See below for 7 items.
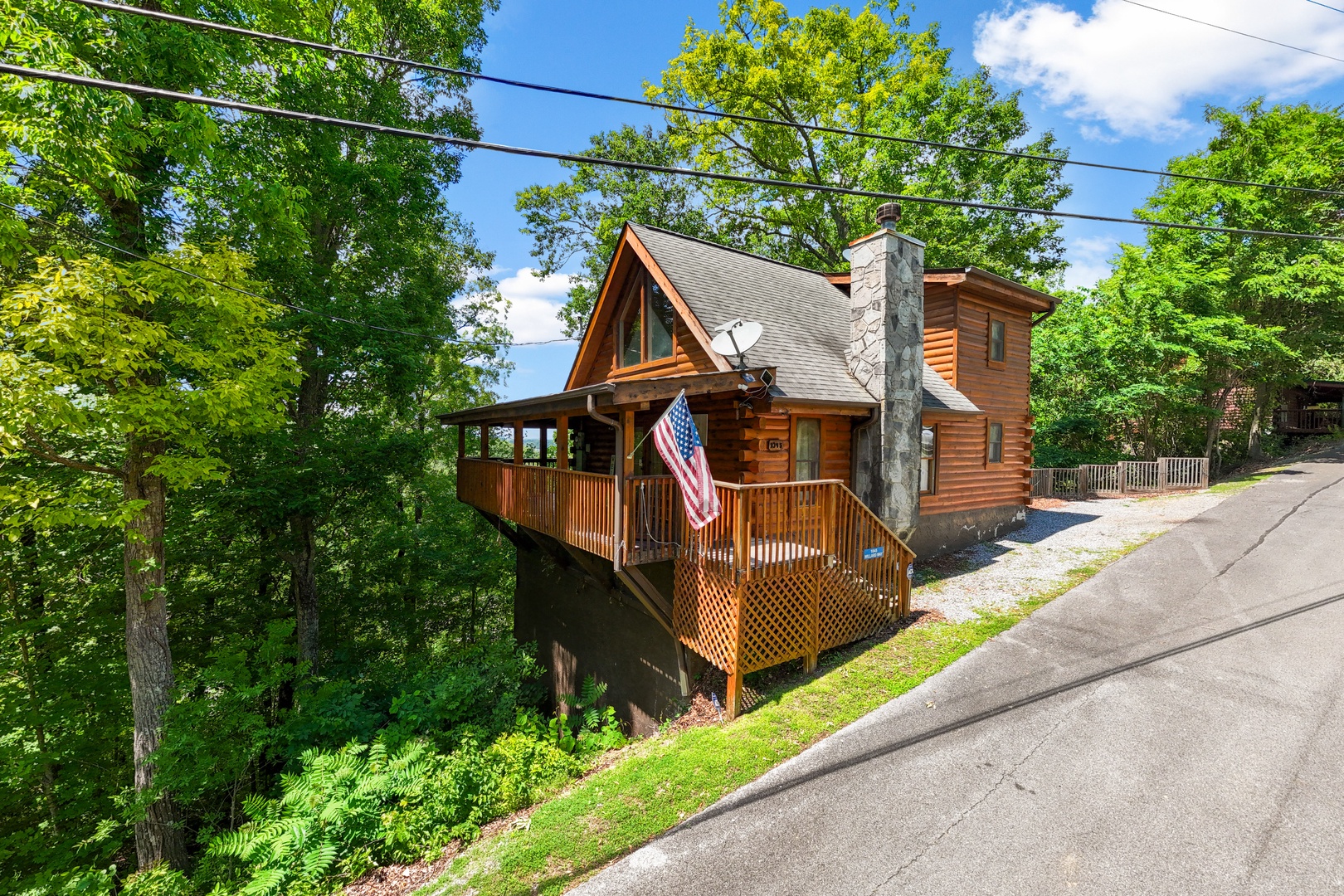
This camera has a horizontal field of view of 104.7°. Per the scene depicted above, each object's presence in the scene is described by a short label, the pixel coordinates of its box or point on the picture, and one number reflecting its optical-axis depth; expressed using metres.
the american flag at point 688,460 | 6.25
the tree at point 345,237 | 9.59
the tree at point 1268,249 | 20.67
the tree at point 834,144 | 22.70
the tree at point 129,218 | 6.13
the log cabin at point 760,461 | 7.07
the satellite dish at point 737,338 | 7.83
